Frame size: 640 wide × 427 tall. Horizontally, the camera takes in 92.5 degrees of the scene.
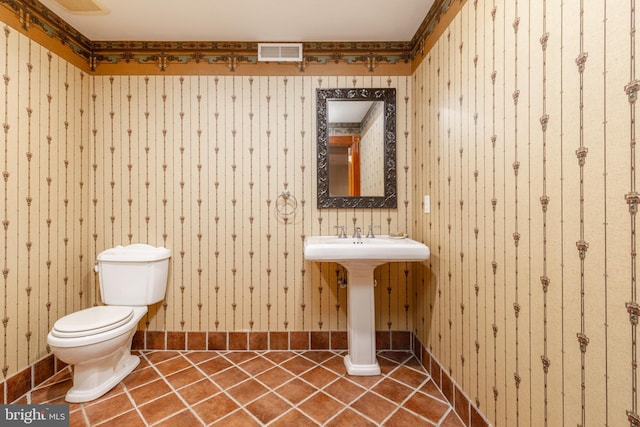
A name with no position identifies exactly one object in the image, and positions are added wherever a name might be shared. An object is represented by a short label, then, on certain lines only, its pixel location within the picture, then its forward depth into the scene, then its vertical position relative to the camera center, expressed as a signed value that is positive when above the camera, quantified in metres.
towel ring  2.37 +0.06
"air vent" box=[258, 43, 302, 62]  2.29 +1.21
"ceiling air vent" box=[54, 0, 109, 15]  1.88 +1.30
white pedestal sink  1.87 -0.58
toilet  1.67 -0.64
